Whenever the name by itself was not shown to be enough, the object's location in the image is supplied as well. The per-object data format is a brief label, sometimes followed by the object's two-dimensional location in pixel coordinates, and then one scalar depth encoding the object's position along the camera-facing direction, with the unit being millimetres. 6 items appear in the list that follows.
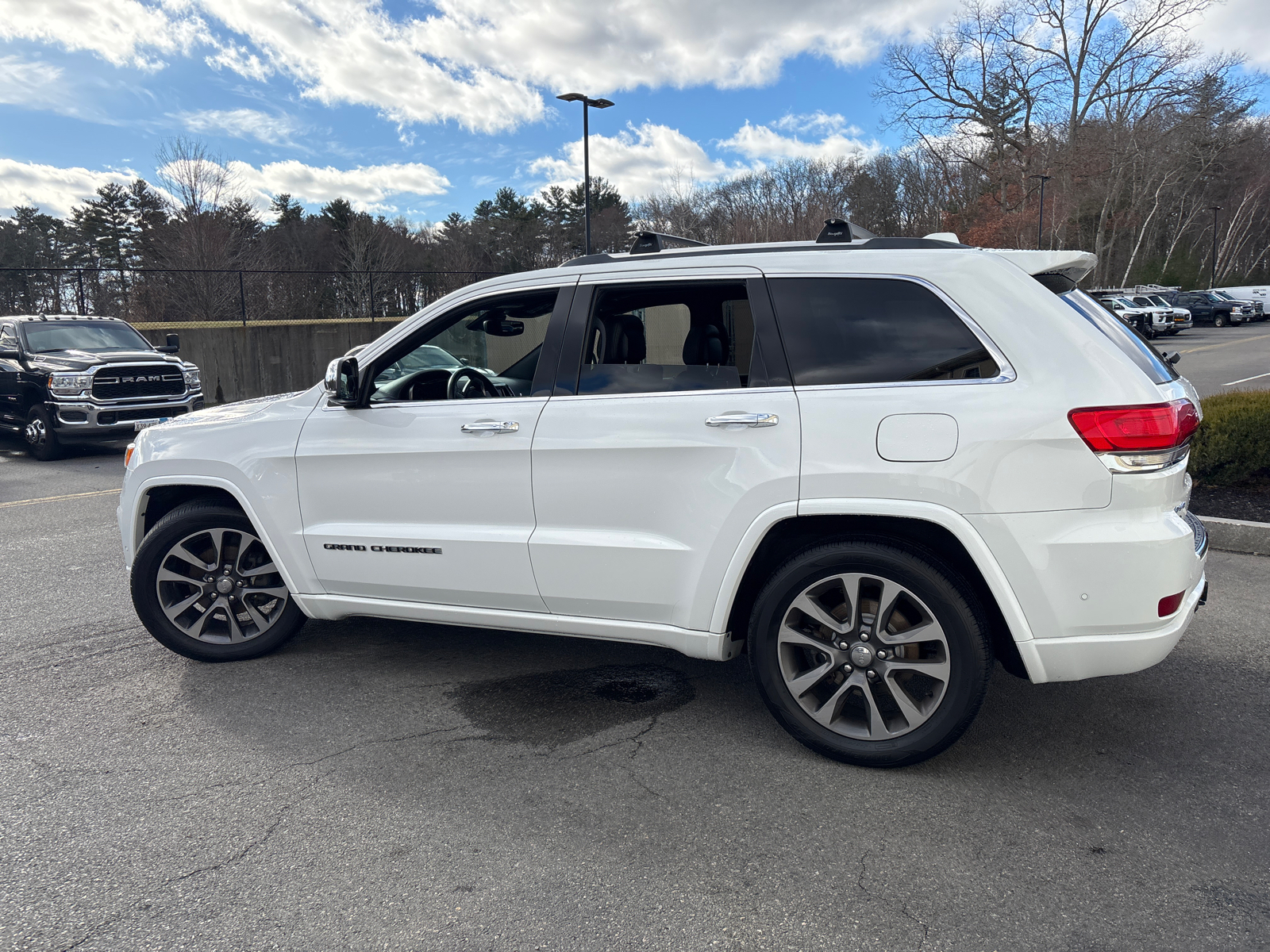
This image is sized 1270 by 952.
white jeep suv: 2893
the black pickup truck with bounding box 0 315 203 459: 12289
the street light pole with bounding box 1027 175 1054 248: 48603
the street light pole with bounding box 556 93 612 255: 23219
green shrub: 6984
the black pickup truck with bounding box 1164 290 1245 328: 43688
